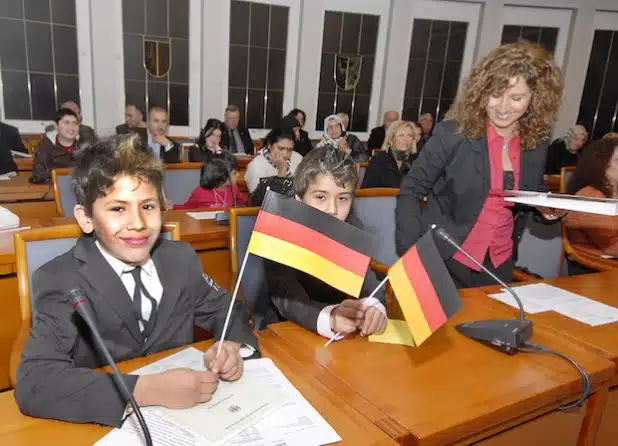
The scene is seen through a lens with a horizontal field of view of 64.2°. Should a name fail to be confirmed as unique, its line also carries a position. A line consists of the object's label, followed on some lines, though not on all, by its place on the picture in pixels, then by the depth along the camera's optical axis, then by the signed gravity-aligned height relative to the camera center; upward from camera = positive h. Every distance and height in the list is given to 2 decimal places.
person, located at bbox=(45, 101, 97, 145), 4.67 -0.49
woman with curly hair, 1.71 -0.20
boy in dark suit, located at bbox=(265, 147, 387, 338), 1.35 -0.58
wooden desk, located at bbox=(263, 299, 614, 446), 1.01 -0.63
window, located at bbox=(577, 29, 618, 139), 7.96 +0.44
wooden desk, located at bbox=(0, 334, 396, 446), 0.89 -0.63
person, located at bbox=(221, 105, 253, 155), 6.57 -0.61
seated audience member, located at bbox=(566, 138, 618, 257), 2.74 -0.41
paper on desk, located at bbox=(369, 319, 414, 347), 1.35 -0.64
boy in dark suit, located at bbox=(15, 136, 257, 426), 0.95 -0.55
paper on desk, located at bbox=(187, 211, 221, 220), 2.83 -0.74
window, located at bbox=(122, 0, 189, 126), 6.16 +0.37
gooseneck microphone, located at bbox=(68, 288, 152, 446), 0.80 -0.40
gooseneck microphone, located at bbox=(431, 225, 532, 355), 1.31 -0.60
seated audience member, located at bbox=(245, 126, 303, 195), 4.11 -0.58
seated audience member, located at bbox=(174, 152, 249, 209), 3.32 -0.68
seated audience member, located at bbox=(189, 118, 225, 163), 5.00 -0.56
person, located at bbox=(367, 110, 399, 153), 7.37 -0.54
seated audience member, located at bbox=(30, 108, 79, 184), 4.19 -0.63
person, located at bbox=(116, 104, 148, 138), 5.92 -0.47
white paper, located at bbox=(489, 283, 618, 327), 1.62 -0.64
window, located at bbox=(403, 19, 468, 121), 7.68 +0.56
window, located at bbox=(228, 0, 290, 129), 6.79 +0.40
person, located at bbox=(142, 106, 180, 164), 5.24 -0.58
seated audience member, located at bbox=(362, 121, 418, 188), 4.26 -0.51
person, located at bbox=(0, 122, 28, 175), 5.60 -0.75
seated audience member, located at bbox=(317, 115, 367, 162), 6.19 -0.47
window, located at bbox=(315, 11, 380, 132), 7.34 +0.47
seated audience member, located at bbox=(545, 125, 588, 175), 6.86 -0.50
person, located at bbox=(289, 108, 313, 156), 6.41 -0.57
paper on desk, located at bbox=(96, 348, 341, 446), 0.88 -0.62
